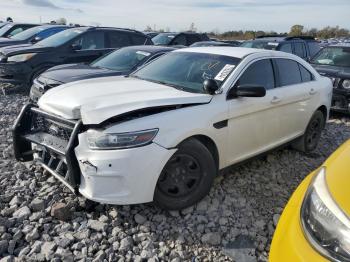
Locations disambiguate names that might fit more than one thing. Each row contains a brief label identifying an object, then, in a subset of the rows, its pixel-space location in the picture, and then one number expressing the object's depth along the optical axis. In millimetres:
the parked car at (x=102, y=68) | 6160
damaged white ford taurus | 3043
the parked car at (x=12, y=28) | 15568
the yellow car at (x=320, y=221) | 1598
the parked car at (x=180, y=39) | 14773
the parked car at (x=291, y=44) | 10742
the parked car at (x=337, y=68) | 7480
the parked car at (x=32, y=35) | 11812
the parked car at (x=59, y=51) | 8414
